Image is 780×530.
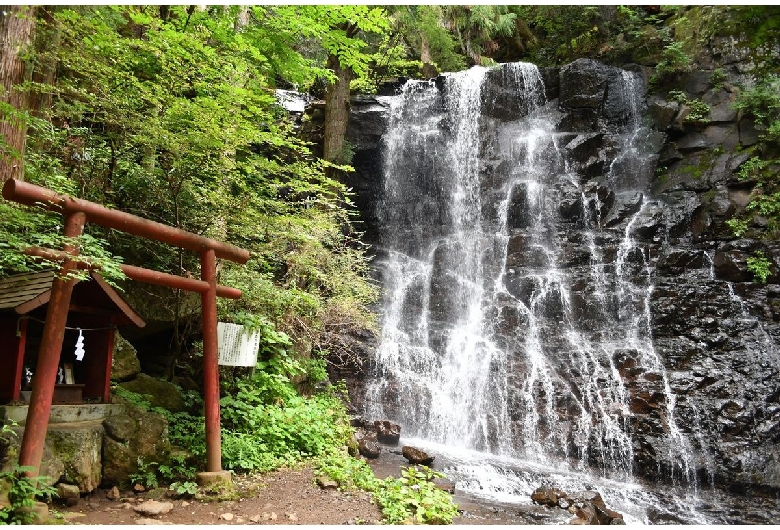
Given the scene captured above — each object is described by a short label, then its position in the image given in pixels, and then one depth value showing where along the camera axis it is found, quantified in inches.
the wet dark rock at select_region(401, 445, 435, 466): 334.0
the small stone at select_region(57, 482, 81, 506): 183.0
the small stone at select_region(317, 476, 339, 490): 238.1
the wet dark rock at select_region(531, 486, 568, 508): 291.7
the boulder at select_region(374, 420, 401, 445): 382.3
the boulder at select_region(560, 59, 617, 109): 661.3
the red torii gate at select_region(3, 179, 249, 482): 170.4
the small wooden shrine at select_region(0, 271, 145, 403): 191.0
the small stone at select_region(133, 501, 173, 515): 185.9
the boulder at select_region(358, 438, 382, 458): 335.6
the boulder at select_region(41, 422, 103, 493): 183.2
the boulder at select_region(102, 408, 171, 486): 207.0
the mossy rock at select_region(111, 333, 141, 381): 251.9
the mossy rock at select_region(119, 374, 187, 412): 255.3
